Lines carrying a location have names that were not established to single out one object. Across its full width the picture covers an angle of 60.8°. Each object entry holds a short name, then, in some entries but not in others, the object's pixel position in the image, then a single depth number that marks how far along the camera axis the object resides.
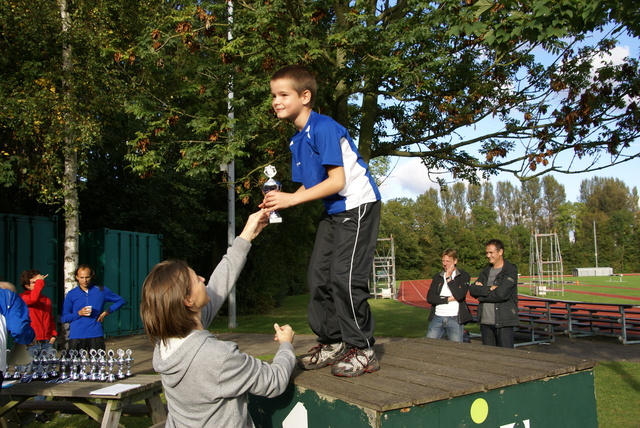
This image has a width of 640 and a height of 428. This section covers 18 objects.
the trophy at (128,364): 5.51
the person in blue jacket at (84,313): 7.74
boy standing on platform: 3.25
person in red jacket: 8.03
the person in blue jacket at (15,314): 5.35
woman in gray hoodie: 2.57
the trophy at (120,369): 5.46
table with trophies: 4.87
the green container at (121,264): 15.79
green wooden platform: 2.65
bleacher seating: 13.63
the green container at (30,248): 12.61
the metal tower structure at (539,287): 29.38
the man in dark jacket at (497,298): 7.96
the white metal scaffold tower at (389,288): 33.62
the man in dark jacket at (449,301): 8.15
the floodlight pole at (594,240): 78.55
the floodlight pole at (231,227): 17.68
